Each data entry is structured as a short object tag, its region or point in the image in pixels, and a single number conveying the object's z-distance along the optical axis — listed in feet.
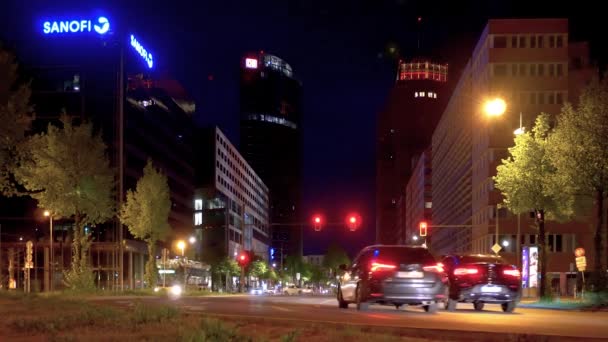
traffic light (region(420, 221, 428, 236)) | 183.49
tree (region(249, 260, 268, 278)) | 387.92
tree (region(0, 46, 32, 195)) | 82.84
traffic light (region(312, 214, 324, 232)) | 160.25
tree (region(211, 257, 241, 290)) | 345.10
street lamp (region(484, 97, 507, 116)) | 101.91
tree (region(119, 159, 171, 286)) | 177.58
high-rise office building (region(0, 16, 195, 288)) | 266.98
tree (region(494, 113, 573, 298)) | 111.75
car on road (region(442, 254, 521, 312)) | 69.92
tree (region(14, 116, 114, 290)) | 131.44
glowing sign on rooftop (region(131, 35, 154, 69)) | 288.92
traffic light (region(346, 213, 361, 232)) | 159.53
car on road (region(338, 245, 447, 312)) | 60.85
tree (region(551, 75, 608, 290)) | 91.35
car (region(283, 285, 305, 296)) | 336.74
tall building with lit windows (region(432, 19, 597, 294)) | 268.00
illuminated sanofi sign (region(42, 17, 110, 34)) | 276.82
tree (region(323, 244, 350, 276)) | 581.53
